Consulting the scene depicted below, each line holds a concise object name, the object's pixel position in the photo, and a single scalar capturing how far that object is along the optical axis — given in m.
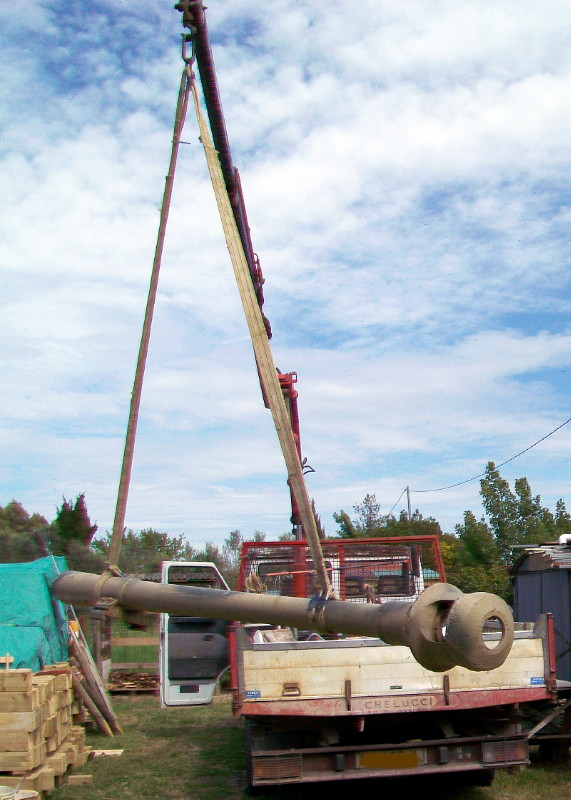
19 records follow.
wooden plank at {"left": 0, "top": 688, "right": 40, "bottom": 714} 6.33
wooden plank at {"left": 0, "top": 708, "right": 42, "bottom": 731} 6.29
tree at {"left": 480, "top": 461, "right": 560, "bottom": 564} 29.88
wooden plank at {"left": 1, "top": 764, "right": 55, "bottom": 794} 6.25
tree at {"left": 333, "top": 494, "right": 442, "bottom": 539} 33.83
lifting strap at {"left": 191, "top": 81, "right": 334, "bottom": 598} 3.38
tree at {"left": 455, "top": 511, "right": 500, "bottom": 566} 25.94
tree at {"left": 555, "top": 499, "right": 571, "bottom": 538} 28.76
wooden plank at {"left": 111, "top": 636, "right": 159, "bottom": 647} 14.91
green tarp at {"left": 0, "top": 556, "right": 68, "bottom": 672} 9.10
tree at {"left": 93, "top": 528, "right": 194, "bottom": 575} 26.77
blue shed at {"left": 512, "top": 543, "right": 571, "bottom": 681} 8.48
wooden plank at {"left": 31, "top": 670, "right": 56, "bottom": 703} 6.77
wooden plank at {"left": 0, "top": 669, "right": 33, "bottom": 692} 6.37
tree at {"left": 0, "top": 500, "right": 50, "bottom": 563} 20.06
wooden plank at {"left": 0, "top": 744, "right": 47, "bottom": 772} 6.26
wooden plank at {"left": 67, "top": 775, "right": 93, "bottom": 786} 7.16
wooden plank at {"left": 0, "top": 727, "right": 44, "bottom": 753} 6.28
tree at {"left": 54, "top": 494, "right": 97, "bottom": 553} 24.39
